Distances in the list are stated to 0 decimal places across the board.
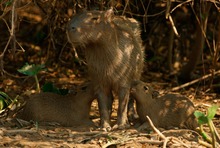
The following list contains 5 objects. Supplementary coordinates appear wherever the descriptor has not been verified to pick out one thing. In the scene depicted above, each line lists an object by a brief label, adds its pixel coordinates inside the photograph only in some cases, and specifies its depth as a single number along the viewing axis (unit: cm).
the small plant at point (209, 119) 831
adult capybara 1066
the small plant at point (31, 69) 1245
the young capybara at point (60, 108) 1144
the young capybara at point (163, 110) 1112
